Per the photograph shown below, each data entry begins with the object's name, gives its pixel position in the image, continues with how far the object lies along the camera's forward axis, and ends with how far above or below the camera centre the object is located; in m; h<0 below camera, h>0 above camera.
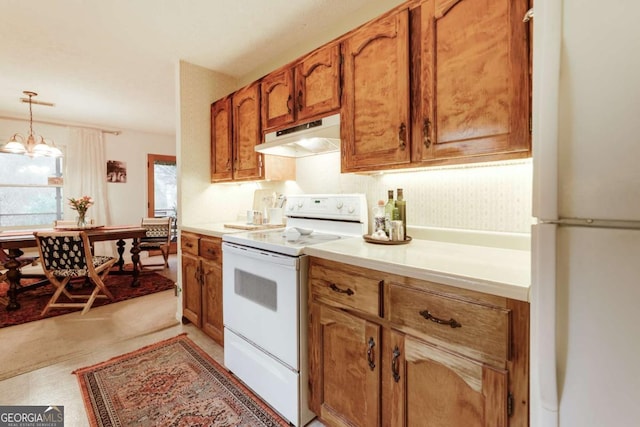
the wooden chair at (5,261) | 3.09 -0.60
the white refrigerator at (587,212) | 0.56 -0.01
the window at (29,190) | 4.32 +0.31
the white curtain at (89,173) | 4.72 +0.60
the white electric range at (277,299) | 1.43 -0.49
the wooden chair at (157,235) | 4.54 -0.41
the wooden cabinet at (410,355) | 0.87 -0.53
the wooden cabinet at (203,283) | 2.17 -0.59
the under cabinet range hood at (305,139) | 1.74 +0.45
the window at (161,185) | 5.61 +0.49
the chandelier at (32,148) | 3.36 +0.72
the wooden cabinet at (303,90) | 1.75 +0.79
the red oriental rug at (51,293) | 2.82 -0.99
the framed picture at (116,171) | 5.12 +0.69
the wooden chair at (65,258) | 2.83 -0.48
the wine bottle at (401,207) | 1.60 +0.00
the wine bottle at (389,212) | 1.60 -0.03
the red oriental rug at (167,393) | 1.51 -1.07
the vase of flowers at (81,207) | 3.54 +0.04
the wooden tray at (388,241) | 1.53 -0.18
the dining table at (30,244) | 2.98 -0.36
